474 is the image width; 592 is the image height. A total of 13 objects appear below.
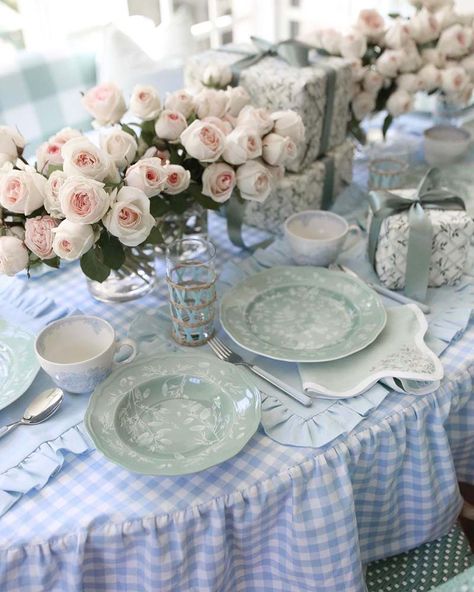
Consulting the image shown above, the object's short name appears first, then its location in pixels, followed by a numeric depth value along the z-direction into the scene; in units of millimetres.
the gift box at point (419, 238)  1104
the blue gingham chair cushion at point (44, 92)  1927
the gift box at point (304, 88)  1316
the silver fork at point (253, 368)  922
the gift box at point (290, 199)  1348
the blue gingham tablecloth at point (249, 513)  766
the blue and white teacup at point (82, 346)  914
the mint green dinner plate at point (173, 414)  815
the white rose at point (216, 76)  1313
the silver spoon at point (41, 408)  889
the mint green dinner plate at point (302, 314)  1005
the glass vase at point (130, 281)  1150
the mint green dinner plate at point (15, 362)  928
